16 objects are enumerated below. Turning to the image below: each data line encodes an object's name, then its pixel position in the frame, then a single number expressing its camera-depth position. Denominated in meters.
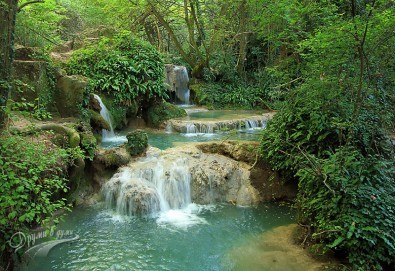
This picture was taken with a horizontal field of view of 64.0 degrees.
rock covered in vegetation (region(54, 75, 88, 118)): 8.34
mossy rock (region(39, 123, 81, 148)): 6.57
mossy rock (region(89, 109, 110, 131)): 9.31
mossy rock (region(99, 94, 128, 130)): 11.16
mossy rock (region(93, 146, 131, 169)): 7.49
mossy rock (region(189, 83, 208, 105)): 17.22
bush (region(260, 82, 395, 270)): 4.56
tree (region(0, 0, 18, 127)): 4.31
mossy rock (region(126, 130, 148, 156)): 8.00
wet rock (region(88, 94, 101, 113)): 9.59
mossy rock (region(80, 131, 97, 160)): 7.05
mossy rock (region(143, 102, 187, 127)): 12.33
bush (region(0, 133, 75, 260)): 3.49
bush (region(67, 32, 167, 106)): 11.50
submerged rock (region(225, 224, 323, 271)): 4.81
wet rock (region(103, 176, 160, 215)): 6.66
